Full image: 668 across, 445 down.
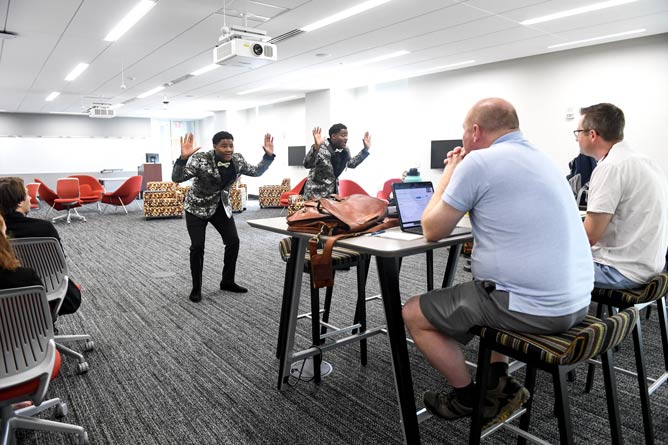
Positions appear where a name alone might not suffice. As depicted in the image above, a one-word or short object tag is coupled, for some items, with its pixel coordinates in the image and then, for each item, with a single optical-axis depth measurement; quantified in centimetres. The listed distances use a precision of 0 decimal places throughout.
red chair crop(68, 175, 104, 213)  1053
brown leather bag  190
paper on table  186
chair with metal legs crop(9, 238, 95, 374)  234
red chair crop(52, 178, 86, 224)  945
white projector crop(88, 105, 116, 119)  1082
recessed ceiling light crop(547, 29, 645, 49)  618
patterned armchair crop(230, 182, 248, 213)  1084
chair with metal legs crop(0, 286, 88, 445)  162
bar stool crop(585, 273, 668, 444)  191
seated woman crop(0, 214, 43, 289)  175
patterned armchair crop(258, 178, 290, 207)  1194
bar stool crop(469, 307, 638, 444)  142
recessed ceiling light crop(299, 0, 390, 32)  504
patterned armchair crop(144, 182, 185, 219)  982
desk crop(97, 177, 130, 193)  1639
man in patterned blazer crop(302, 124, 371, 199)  471
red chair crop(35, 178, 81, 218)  954
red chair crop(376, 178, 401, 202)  761
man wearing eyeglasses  204
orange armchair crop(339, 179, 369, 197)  620
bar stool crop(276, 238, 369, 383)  254
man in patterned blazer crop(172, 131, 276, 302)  402
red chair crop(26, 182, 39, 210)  962
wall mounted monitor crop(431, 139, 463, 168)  894
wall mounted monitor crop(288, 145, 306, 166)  1244
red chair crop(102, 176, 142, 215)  1048
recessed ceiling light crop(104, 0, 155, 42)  504
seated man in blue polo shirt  152
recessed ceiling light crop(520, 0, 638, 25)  500
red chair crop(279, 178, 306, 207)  976
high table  168
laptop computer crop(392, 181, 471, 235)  209
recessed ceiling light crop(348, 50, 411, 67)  734
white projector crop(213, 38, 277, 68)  486
